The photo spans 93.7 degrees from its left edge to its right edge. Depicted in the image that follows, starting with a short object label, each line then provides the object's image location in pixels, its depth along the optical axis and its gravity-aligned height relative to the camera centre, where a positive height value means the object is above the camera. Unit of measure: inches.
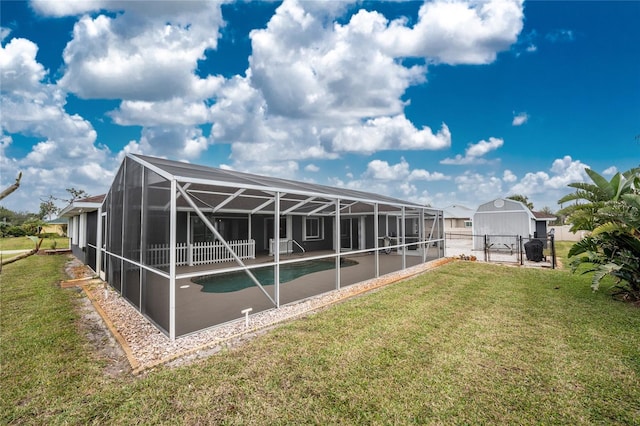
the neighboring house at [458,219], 1012.5 +6.0
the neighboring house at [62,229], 1143.5 -17.5
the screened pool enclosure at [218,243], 194.2 -28.0
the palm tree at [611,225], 244.1 -4.5
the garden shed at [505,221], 637.9 -1.5
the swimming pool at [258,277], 315.6 -68.4
